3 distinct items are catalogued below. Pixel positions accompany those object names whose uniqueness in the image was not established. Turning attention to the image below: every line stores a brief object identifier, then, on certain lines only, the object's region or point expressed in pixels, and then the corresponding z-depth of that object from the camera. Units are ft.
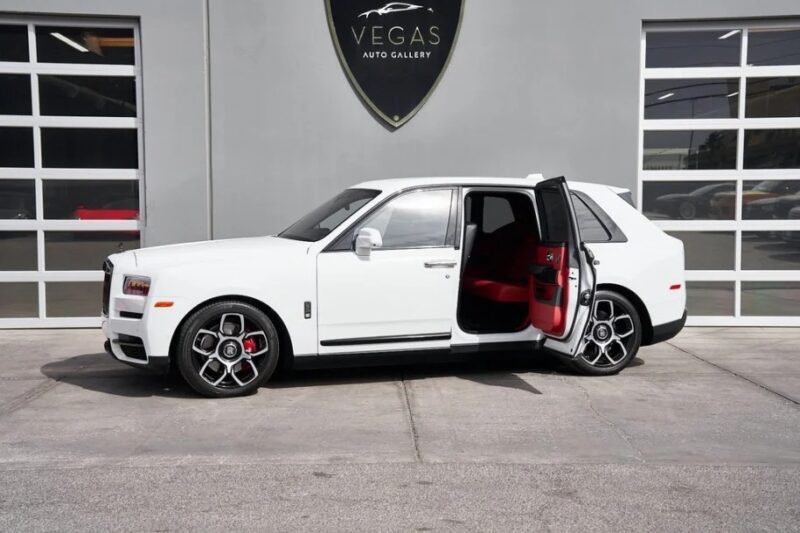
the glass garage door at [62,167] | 31.91
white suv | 21.25
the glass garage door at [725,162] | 32.76
